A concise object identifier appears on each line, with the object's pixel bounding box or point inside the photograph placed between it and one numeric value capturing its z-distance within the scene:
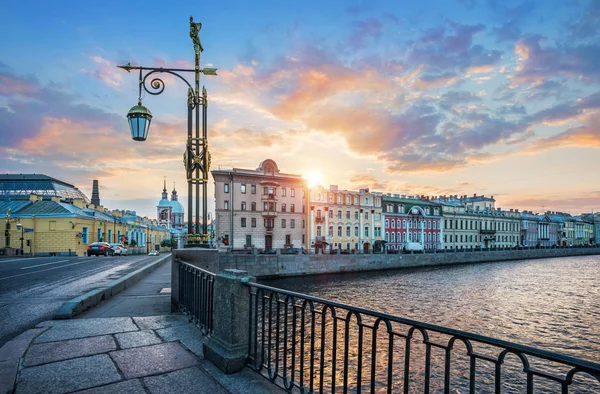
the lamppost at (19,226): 38.78
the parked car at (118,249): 35.65
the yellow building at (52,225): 40.44
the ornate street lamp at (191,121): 6.88
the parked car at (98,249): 32.31
